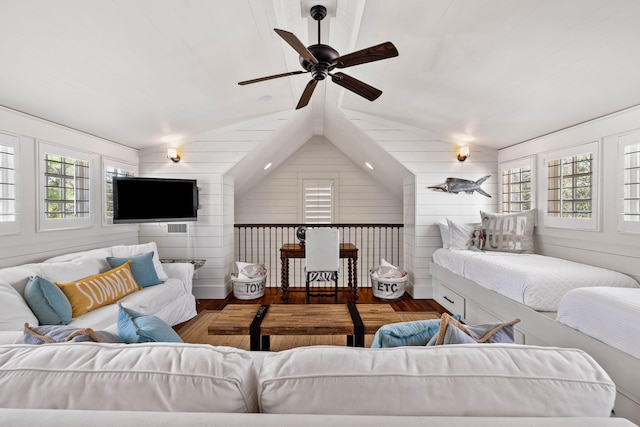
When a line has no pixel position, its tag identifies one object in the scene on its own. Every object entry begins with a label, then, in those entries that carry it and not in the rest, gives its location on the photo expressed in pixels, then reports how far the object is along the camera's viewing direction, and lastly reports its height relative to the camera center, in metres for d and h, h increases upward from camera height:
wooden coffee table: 2.22 -0.87
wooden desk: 4.45 -0.76
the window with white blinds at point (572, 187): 3.00 +0.26
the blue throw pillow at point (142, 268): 3.23 -0.63
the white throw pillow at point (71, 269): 2.54 -0.54
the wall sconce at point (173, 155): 4.38 +0.84
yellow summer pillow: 2.43 -0.70
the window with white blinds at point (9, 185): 2.60 +0.23
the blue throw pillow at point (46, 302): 2.16 -0.68
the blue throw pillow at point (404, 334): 1.24 -0.52
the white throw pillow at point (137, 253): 3.50 -0.50
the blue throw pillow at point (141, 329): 1.19 -0.49
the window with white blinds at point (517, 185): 3.90 +0.36
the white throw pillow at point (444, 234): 4.23 -0.32
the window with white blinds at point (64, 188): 3.01 +0.25
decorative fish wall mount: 4.42 +0.38
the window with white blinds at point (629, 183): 2.59 +0.25
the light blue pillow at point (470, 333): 1.09 -0.47
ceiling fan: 2.00 +1.10
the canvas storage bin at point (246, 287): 4.48 -1.15
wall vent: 4.52 -0.26
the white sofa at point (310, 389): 0.73 -0.48
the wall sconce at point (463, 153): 4.38 +0.86
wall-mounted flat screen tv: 3.57 +0.15
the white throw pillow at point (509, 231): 3.66 -0.26
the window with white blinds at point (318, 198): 6.74 +0.30
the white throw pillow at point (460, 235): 4.07 -0.33
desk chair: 4.23 -0.57
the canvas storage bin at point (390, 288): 4.49 -1.16
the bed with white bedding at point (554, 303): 1.72 -0.73
